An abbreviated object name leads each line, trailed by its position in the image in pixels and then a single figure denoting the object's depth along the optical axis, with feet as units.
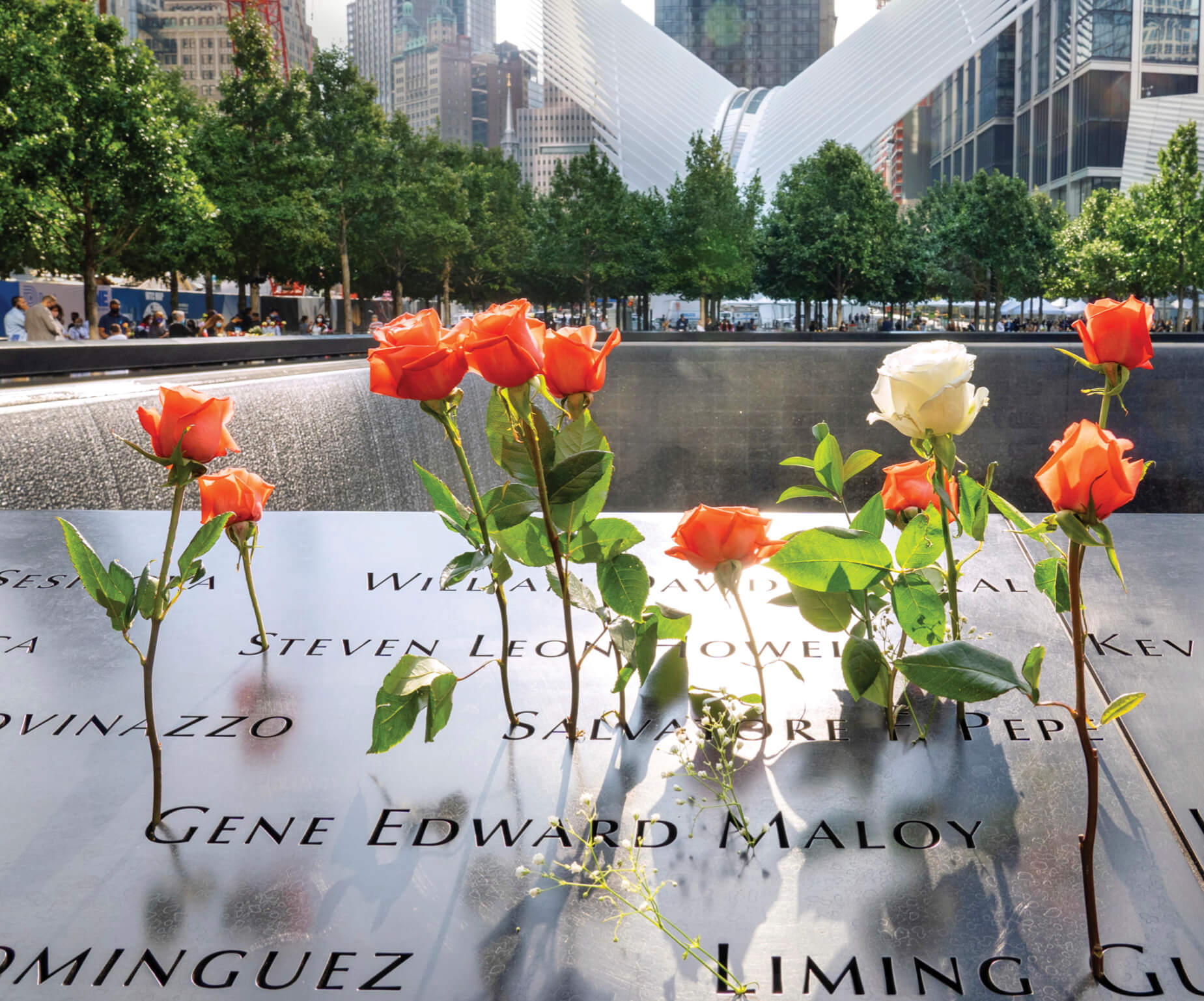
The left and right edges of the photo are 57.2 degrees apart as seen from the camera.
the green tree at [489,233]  143.23
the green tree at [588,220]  130.82
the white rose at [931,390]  4.08
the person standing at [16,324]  53.78
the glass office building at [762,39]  535.60
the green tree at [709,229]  128.26
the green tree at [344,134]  106.52
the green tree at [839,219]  119.75
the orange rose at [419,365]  4.08
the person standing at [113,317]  67.56
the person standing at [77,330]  65.57
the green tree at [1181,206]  118.21
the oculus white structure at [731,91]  188.85
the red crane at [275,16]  295.89
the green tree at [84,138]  67.77
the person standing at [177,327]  80.59
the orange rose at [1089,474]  3.48
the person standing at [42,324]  49.42
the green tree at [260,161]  95.96
